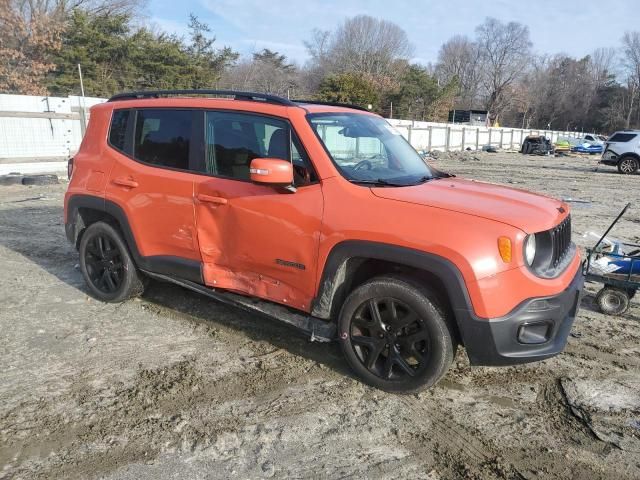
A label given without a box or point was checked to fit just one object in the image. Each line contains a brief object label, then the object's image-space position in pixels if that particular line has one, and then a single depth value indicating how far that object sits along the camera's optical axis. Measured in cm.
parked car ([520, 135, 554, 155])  3884
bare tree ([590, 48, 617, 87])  9588
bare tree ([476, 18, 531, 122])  9631
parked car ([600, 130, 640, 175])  2114
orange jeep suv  302
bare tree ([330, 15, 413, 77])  6888
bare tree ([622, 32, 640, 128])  8556
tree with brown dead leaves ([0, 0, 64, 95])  2492
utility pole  1539
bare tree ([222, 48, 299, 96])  4103
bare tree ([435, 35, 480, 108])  9856
